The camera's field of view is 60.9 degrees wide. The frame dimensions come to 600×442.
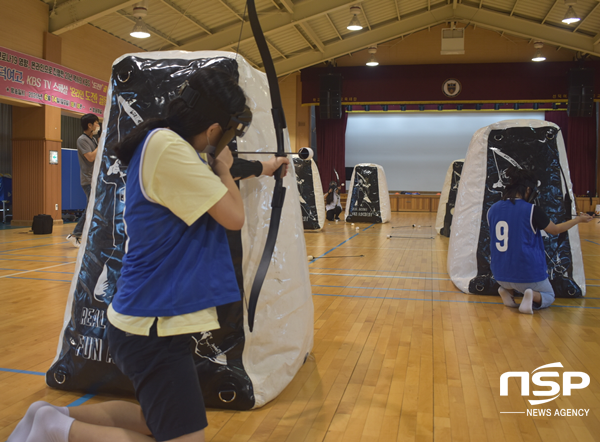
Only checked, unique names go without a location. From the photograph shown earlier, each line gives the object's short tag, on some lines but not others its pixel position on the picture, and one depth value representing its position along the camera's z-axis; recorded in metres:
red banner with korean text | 8.41
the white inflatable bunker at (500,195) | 3.92
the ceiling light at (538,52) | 13.59
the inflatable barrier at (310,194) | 9.13
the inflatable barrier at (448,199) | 8.24
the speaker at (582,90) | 13.23
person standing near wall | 5.35
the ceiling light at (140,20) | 8.96
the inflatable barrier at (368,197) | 10.96
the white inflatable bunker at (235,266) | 1.99
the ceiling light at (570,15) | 10.48
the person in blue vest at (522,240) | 3.41
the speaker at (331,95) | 14.46
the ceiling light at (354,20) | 11.51
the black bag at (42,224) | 8.23
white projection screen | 16.27
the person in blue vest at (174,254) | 1.16
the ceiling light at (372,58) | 14.17
